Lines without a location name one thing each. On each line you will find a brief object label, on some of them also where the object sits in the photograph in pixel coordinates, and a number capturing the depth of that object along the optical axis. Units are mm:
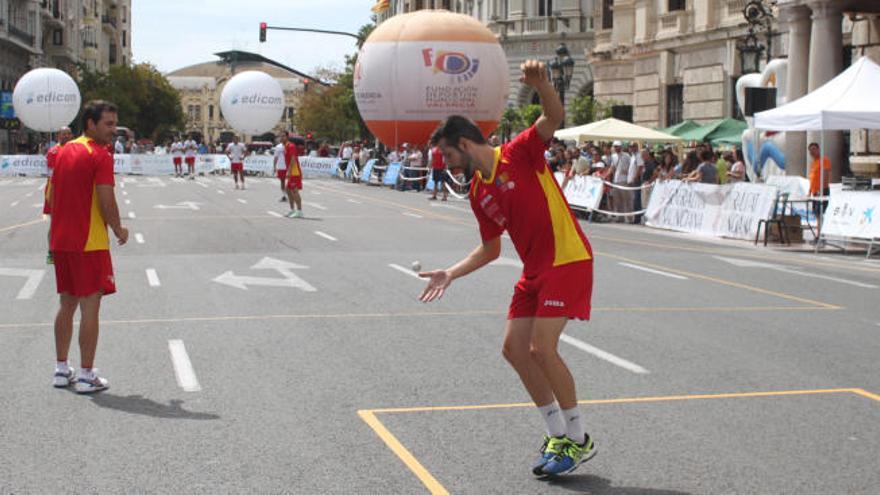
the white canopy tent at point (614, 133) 33969
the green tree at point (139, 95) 100000
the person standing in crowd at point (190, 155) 52688
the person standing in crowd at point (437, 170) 37438
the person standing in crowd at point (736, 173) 27344
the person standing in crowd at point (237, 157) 42469
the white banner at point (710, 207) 23312
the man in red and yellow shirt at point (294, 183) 26938
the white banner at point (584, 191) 29578
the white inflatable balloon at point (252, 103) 63375
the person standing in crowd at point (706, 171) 25375
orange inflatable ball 48250
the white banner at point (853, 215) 19922
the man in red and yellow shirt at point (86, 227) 8539
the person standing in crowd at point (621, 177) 28891
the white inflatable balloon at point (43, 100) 58281
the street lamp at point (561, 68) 37728
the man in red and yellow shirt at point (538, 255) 6113
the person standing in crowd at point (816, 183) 22438
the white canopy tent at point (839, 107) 21531
